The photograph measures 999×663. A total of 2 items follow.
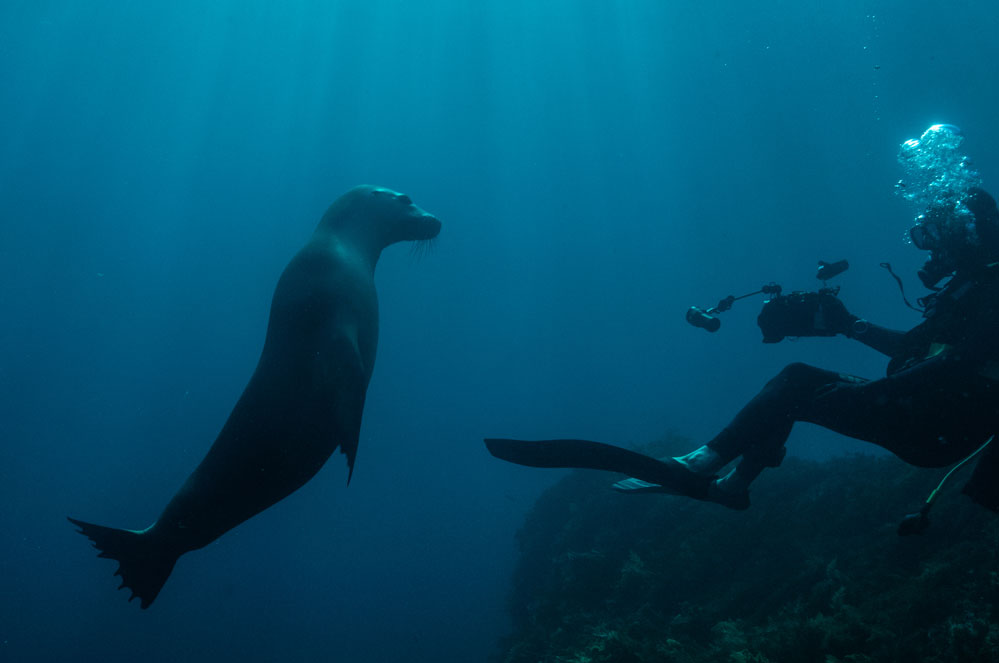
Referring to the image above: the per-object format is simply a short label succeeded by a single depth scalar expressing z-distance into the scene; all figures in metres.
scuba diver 3.10
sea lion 3.49
